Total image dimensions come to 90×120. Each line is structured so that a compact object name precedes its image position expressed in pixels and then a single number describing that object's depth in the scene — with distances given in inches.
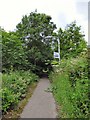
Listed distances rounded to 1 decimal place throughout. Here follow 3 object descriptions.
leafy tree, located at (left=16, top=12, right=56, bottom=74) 342.1
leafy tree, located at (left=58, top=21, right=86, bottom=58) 376.3
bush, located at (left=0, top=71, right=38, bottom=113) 115.9
